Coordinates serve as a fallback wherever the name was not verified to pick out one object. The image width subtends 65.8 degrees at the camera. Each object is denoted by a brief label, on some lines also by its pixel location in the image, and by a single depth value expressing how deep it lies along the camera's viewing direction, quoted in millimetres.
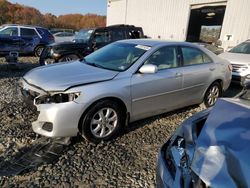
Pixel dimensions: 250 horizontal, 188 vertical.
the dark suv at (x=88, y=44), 6480
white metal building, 10145
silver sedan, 2517
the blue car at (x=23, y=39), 9201
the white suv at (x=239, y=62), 5678
